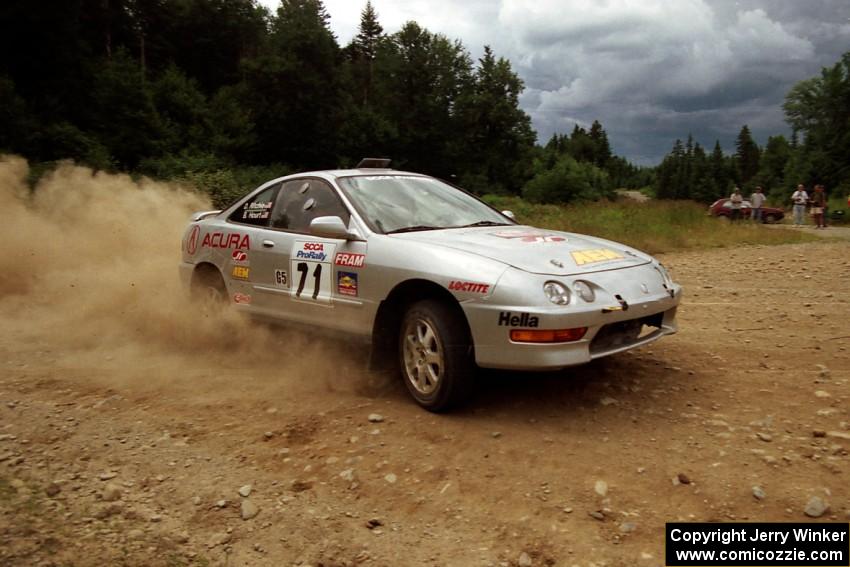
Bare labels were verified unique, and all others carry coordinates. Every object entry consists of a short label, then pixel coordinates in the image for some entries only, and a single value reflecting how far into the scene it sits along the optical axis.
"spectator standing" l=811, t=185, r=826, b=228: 22.92
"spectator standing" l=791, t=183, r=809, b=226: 25.47
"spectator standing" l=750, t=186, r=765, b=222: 26.03
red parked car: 30.93
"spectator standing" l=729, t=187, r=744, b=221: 25.50
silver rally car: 3.82
